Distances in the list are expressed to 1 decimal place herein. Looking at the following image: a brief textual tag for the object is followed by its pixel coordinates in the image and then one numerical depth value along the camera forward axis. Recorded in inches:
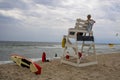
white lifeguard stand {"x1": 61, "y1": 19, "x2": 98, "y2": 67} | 194.4
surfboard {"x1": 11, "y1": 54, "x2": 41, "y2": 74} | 159.5
